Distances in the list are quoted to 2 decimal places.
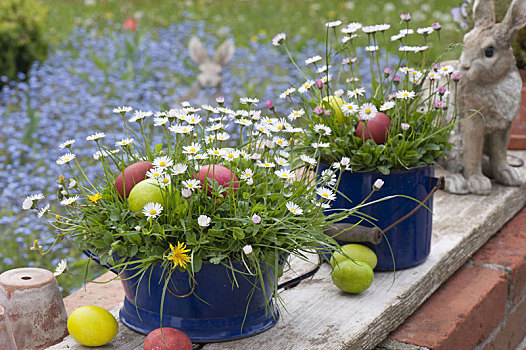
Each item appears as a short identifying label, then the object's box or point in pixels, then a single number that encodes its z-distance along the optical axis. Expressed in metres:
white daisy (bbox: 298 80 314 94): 2.00
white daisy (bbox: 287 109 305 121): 1.93
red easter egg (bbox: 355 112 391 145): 2.02
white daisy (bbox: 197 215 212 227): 1.73
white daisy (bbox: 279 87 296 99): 1.97
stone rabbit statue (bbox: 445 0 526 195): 2.24
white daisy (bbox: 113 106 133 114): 1.83
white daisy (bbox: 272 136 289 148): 1.86
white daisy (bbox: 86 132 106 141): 1.81
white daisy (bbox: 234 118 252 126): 1.86
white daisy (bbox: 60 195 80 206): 1.79
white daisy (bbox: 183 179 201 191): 1.75
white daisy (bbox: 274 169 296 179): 1.80
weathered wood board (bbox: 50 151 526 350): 1.86
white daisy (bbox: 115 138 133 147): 1.83
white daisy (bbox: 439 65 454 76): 2.03
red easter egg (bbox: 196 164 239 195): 1.81
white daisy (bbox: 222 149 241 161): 1.81
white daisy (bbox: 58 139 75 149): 1.81
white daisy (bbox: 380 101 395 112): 2.00
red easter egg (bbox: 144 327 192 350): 1.78
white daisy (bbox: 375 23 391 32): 2.00
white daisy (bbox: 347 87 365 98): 2.00
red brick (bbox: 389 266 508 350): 1.99
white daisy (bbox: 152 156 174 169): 1.77
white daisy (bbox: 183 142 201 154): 1.78
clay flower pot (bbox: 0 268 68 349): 1.83
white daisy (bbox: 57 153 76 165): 1.81
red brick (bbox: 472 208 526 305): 2.24
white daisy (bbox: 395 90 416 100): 1.99
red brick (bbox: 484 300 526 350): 2.23
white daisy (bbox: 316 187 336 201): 1.83
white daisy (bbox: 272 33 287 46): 1.95
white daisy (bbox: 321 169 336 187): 1.86
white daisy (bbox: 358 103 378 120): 1.95
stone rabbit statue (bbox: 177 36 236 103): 4.33
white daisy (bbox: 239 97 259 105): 1.90
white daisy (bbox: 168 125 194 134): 1.78
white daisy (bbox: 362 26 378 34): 2.01
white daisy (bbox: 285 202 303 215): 1.79
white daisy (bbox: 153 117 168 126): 1.83
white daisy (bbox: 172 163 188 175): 1.76
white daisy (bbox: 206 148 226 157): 1.82
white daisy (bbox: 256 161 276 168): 1.80
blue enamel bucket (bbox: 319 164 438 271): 2.02
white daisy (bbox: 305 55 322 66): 1.98
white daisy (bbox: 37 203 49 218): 1.77
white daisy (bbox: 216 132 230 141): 1.85
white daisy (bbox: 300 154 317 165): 1.85
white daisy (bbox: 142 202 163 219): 1.75
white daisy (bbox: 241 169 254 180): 1.81
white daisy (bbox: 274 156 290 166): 1.86
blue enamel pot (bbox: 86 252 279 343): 1.80
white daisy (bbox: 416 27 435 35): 2.02
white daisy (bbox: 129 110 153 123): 1.84
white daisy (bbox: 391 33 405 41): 2.06
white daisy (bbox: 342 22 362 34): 2.01
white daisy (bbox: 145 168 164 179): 1.76
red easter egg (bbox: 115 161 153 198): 1.84
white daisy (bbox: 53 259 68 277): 1.78
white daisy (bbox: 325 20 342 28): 1.98
